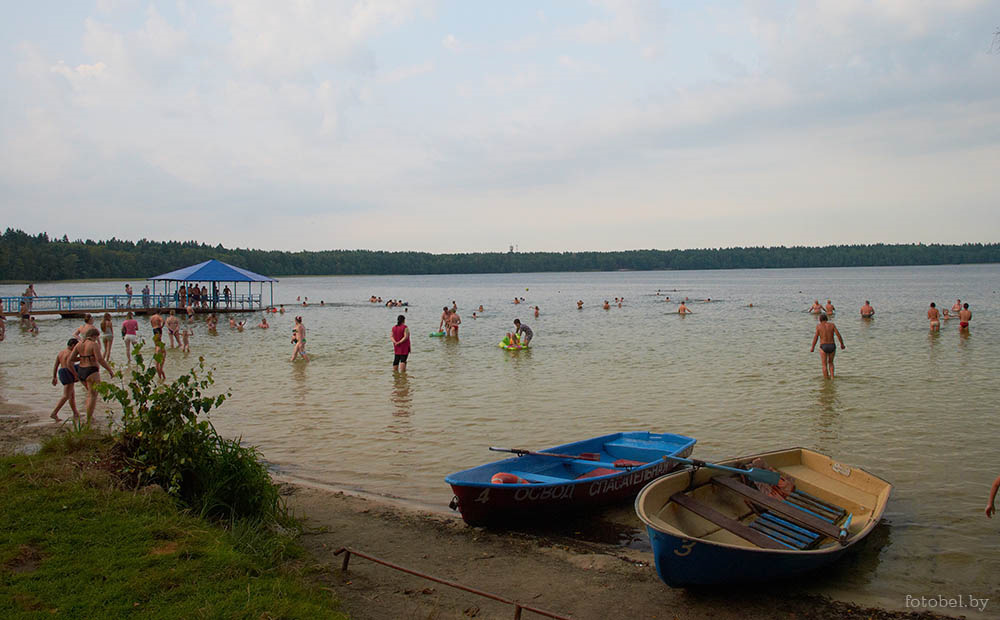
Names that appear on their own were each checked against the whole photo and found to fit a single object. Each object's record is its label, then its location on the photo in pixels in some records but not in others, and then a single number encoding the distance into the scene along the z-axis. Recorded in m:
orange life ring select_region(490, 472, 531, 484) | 7.28
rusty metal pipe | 4.45
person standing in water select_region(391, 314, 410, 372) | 17.89
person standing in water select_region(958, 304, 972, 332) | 27.86
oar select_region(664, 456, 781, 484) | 7.12
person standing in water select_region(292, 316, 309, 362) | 21.11
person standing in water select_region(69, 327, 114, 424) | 11.16
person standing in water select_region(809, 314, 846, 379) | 16.41
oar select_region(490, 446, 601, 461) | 8.45
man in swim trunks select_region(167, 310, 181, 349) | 23.23
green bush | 5.98
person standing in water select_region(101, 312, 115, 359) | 18.98
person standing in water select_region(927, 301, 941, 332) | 27.97
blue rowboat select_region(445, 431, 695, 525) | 6.96
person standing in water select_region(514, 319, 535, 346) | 24.31
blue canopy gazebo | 39.41
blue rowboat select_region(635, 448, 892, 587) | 5.38
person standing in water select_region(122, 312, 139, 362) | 20.09
